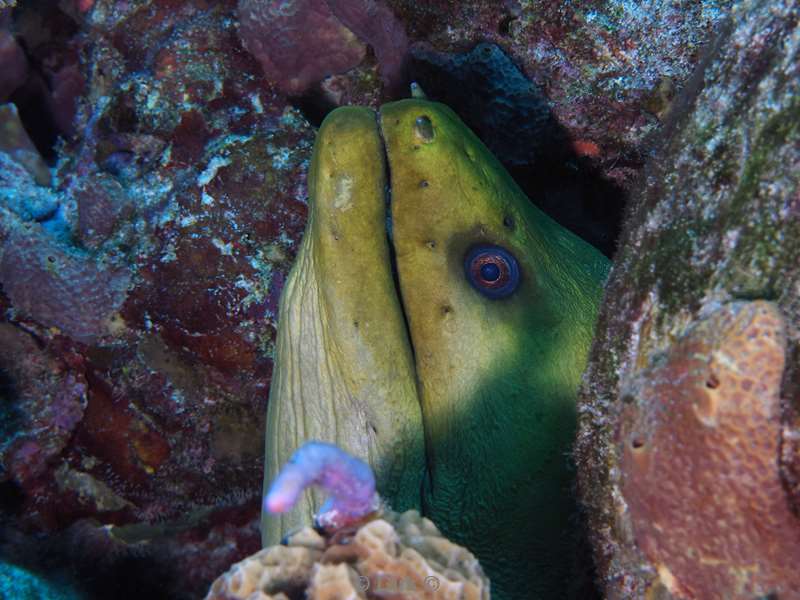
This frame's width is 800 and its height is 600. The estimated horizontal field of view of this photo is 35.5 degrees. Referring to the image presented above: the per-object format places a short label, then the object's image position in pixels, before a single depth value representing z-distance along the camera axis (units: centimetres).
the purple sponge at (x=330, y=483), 25
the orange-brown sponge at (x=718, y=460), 25
